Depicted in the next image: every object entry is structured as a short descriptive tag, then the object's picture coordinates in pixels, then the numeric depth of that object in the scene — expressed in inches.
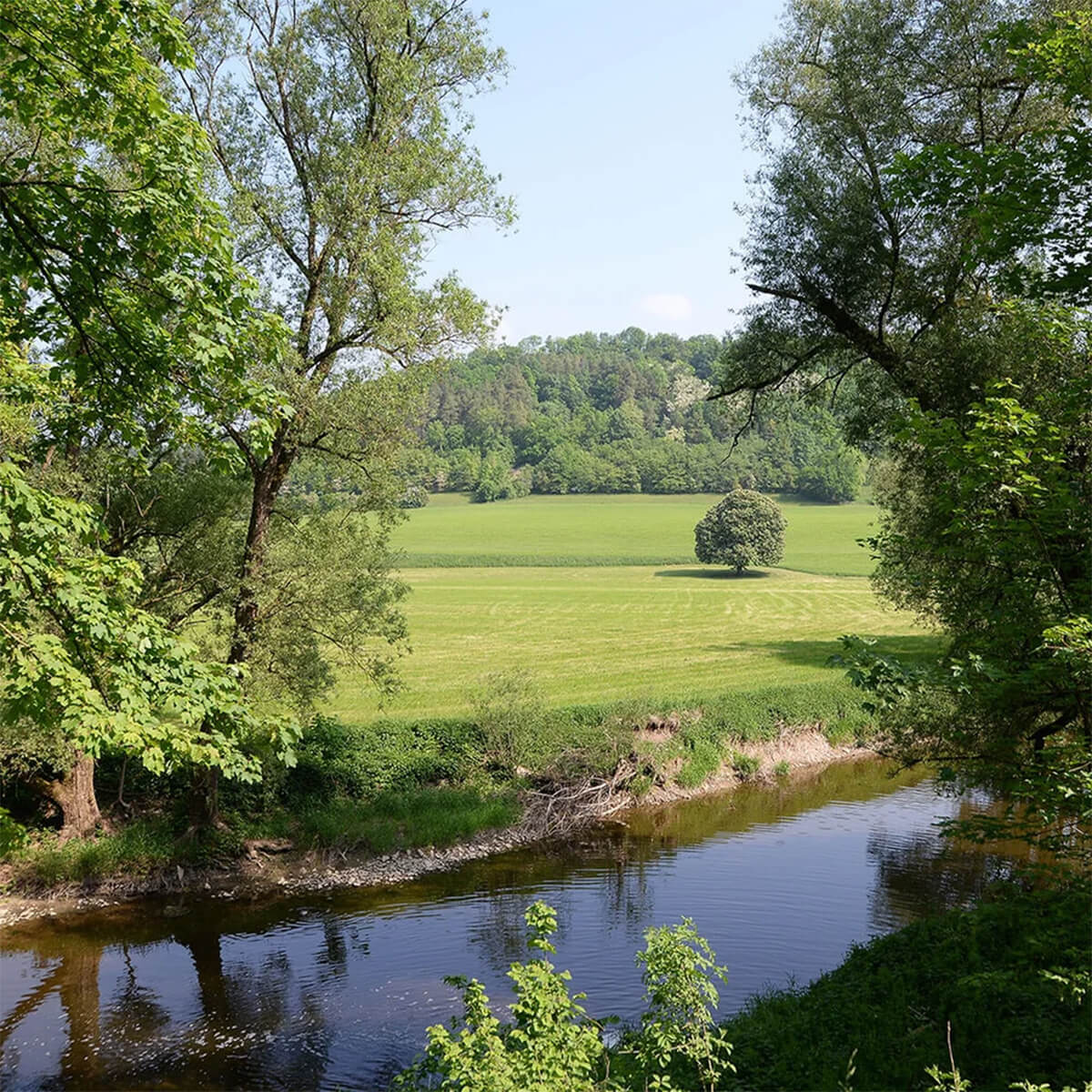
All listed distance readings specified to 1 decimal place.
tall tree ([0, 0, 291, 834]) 288.4
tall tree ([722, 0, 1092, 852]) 371.2
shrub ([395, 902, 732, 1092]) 286.8
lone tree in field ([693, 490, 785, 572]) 2928.2
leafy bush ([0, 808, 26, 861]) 331.6
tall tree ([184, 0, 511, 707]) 716.0
